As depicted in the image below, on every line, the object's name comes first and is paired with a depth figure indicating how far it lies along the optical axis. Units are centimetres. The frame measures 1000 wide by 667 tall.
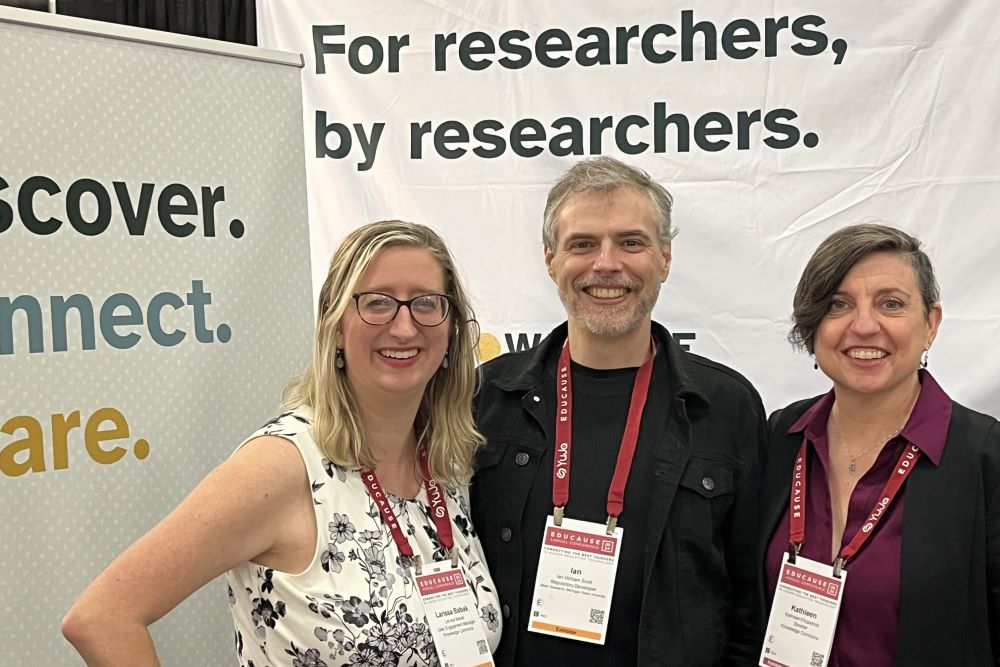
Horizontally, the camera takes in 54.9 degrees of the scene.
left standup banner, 192
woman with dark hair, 184
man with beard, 204
